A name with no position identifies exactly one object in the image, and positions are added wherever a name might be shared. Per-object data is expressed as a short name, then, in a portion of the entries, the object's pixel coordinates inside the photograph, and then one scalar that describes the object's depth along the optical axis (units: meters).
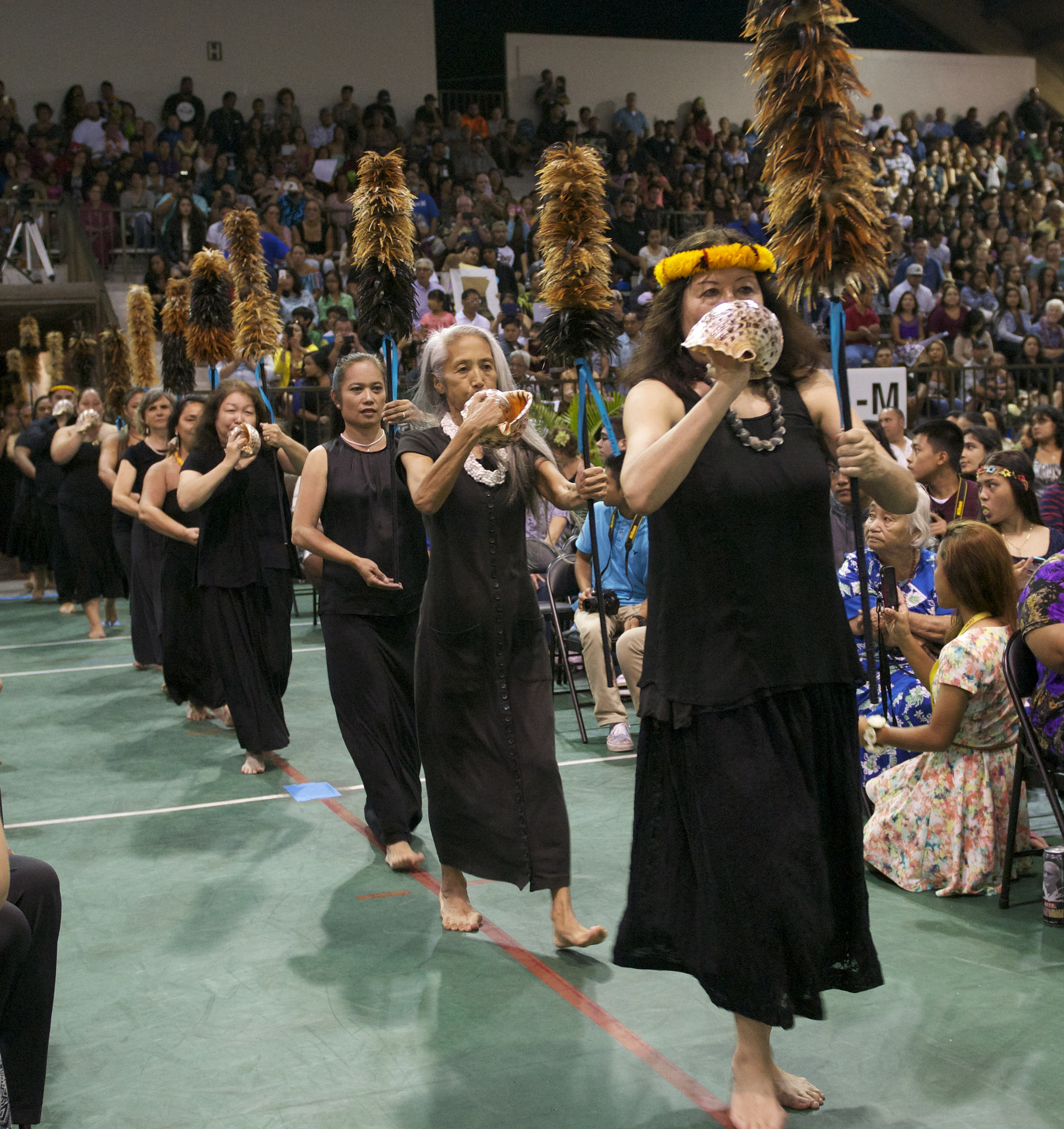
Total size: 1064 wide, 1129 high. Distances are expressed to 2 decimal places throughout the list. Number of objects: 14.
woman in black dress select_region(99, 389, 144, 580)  8.92
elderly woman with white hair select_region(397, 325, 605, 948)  3.75
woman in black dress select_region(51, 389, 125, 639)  10.23
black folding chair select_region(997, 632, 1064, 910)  3.81
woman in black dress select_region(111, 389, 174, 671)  8.02
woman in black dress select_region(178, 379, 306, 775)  5.84
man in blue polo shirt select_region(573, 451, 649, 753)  6.36
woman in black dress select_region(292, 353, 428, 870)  4.63
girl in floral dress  4.06
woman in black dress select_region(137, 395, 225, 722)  6.83
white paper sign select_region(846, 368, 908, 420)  9.00
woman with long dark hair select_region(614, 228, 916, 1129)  2.52
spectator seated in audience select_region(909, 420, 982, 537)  6.71
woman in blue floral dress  4.69
